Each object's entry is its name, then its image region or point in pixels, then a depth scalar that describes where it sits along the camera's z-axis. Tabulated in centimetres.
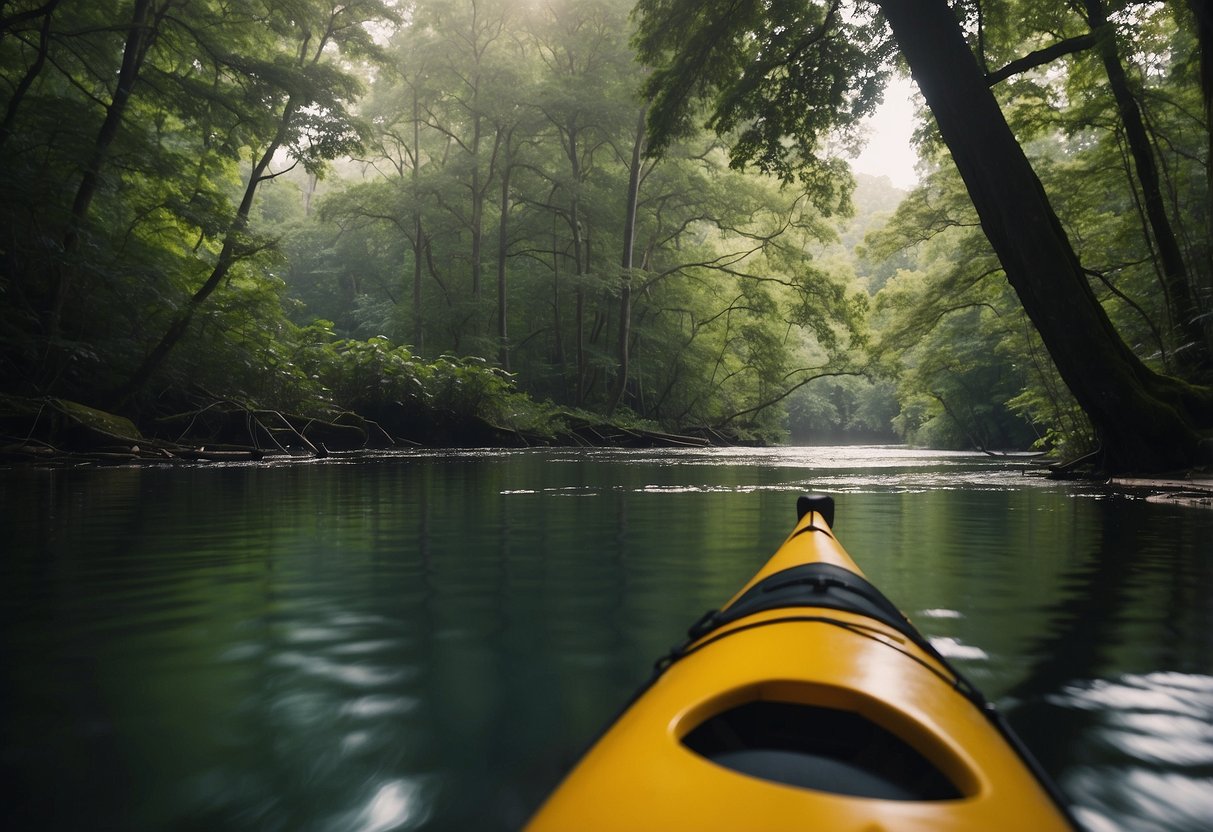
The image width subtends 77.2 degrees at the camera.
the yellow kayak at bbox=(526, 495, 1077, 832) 73
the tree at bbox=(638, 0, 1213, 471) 630
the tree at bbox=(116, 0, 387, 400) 1043
